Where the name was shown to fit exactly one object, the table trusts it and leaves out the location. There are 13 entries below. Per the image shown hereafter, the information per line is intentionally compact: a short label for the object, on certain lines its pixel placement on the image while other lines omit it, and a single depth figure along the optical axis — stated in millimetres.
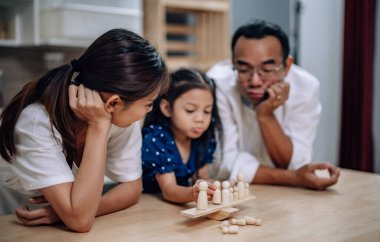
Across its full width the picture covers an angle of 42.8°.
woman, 1093
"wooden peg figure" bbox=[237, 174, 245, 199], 1241
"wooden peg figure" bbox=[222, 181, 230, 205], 1186
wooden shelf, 3749
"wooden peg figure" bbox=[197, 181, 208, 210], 1127
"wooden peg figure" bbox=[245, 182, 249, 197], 1260
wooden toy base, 1100
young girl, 1501
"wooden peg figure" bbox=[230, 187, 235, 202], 1218
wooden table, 1029
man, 1710
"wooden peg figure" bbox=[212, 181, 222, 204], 1178
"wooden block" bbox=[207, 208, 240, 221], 1160
